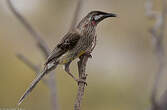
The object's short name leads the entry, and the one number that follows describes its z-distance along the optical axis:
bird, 11.05
